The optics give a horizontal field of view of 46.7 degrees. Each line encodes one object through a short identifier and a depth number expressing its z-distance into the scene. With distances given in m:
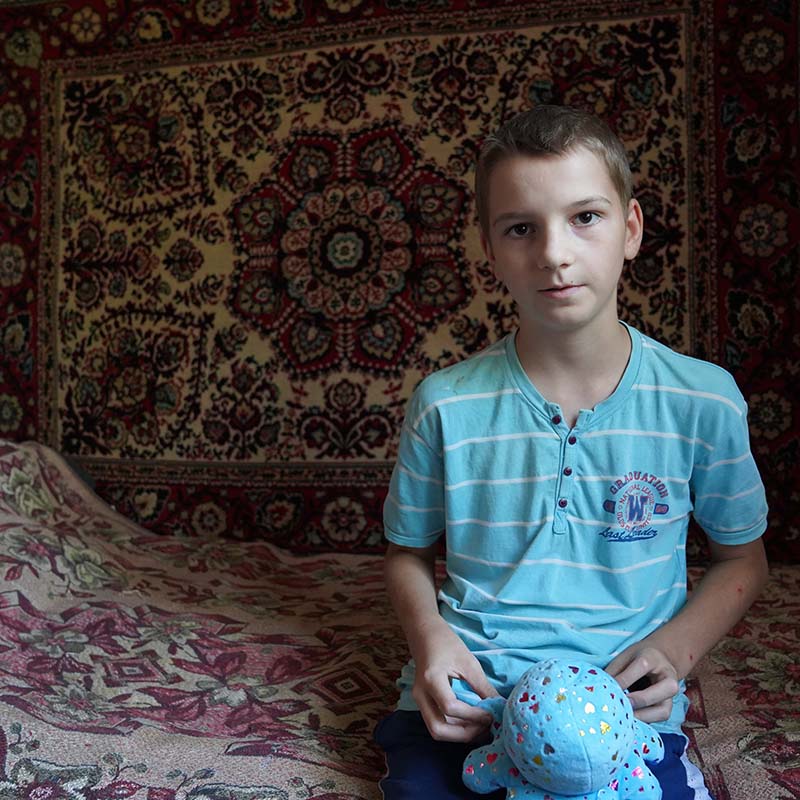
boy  1.08
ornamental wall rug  2.29
